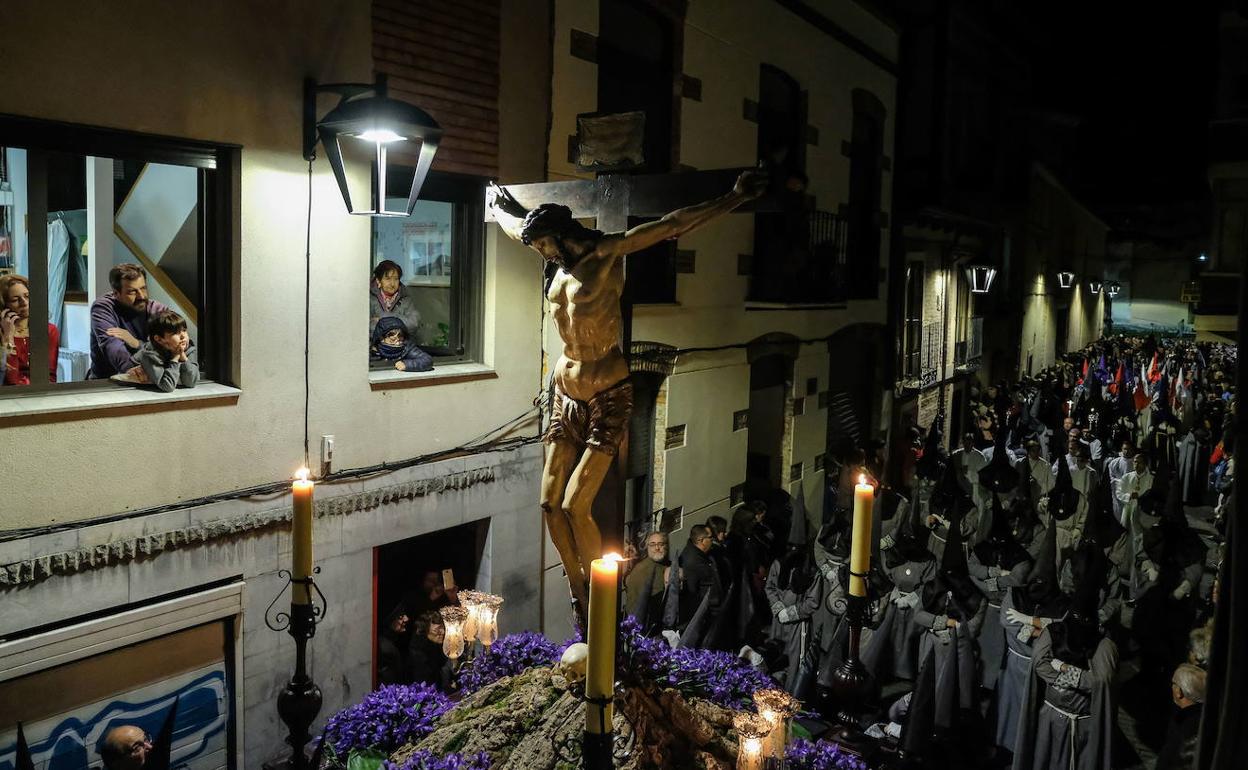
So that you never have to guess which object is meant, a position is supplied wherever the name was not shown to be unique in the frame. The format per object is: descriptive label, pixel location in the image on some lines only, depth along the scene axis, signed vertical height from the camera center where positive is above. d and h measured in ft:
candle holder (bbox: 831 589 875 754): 12.61 -5.00
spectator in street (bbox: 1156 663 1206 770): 17.73 -7.73
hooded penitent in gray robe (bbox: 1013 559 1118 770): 21.86 -9.10
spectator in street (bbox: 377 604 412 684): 24.17 -9.14
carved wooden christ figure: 13.47 -0.66
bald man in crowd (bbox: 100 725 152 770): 17.46 -8.55
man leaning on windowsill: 19.20 -0.27
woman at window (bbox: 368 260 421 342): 24.56 +0.53
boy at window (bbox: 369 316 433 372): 24.53 -0.94
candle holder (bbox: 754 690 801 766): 13.84 -6.34
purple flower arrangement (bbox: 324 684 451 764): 16.30 -7.46
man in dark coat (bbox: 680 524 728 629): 27.50 -7.83
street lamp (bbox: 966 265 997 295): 63.16 +3.83
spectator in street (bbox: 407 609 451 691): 23.85 -8.91
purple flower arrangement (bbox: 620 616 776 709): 16.42 -6.79
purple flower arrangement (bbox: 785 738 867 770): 15.26 -7.33
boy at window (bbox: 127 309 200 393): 19.19 -0.97
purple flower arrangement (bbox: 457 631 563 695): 17.83 -6.88
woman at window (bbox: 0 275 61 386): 17.79 -0.44
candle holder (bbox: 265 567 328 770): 12.51 -5.42
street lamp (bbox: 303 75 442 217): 19.06 +4.02
